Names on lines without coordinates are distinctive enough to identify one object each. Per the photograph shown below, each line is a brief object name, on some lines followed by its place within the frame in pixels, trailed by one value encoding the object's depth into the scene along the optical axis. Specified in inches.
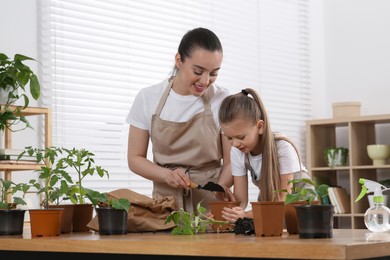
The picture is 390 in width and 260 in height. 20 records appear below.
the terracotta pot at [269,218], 73.7
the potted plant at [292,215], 76.1
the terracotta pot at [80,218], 94.0
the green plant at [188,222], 80.0
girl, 101.0
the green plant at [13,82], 136.5
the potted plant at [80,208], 92.6
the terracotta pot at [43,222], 83.6
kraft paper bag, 88.5
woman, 115.2
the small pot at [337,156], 244.2
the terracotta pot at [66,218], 90.8
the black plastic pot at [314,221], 68.3
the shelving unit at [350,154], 239.1
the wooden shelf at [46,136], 161.2
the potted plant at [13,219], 87.2
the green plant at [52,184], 89.2
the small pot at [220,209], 86.4
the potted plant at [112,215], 83.7
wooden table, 57.9
